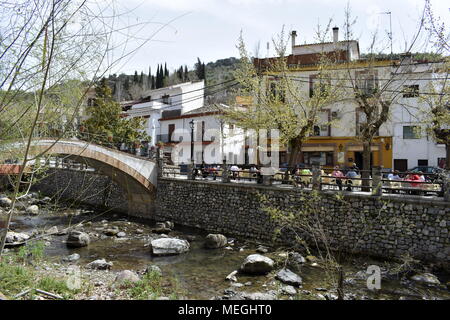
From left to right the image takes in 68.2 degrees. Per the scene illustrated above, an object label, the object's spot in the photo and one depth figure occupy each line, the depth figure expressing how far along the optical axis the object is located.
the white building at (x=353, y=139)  21.25
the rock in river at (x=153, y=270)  8.68
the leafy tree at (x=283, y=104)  13.48
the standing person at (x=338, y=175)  11.26
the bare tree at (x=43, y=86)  3.68
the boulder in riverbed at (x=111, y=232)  14.30
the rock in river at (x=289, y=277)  8.41
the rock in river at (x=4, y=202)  20.50
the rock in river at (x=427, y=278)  8.42
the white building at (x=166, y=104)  32.16
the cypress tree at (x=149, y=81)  59.38
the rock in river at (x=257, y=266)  9.14
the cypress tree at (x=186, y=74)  57.07
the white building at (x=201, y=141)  26.47
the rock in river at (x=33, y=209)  18.11
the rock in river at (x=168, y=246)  11.33
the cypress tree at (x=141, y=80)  61.71
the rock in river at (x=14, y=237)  11.56
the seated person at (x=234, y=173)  14.72
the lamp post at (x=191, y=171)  16.56
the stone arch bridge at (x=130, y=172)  16.38
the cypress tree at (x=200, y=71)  57.06
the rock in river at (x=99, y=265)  9.66
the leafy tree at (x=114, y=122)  23.22
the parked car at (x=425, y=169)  18.34
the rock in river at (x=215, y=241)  12.16
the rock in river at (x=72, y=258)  10.53
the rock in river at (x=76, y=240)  12.17
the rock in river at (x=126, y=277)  7.78
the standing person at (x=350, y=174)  12.04
